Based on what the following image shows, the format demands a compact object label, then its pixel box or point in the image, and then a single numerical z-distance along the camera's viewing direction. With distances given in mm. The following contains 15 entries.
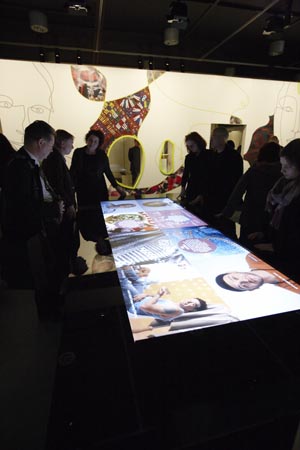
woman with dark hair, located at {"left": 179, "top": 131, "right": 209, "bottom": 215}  3098
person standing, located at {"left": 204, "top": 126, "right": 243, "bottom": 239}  2777
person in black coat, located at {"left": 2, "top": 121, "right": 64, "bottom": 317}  1542
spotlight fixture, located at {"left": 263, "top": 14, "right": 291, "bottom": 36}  3363
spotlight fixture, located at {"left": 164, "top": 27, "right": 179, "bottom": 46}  4054
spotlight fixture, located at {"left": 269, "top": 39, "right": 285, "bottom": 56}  4553
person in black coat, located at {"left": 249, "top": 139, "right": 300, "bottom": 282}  1591
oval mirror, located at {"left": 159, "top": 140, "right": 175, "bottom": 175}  4605
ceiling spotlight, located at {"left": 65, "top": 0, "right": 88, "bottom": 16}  2951
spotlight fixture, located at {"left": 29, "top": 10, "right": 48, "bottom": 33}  3535
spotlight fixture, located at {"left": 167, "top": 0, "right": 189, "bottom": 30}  3023
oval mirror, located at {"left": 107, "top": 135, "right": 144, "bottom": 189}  4469
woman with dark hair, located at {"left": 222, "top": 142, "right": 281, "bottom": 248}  2225
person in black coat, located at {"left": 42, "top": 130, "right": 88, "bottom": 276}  2257
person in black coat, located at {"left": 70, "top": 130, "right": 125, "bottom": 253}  3031
